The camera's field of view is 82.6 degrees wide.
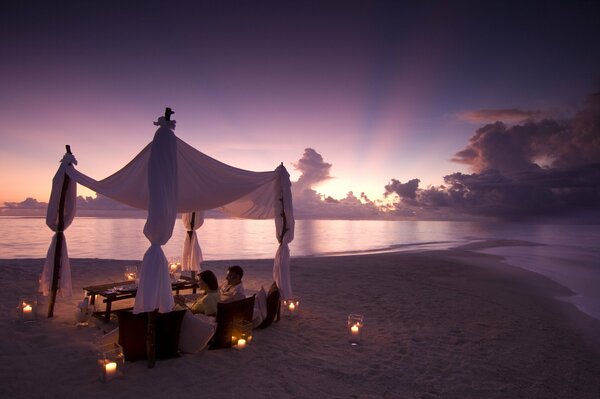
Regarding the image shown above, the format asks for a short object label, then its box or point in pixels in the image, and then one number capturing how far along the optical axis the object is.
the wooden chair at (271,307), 6.42
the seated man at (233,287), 6.05
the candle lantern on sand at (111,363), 4.21
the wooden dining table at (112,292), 6.31
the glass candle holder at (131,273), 8.10
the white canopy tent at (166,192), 4.77
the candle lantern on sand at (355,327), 5.85
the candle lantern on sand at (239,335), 5.47
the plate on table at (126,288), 6.71
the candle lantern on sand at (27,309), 6.29
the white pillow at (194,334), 5.14
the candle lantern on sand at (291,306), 7.34
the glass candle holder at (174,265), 8.95
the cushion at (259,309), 6.29
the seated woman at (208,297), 5.75
